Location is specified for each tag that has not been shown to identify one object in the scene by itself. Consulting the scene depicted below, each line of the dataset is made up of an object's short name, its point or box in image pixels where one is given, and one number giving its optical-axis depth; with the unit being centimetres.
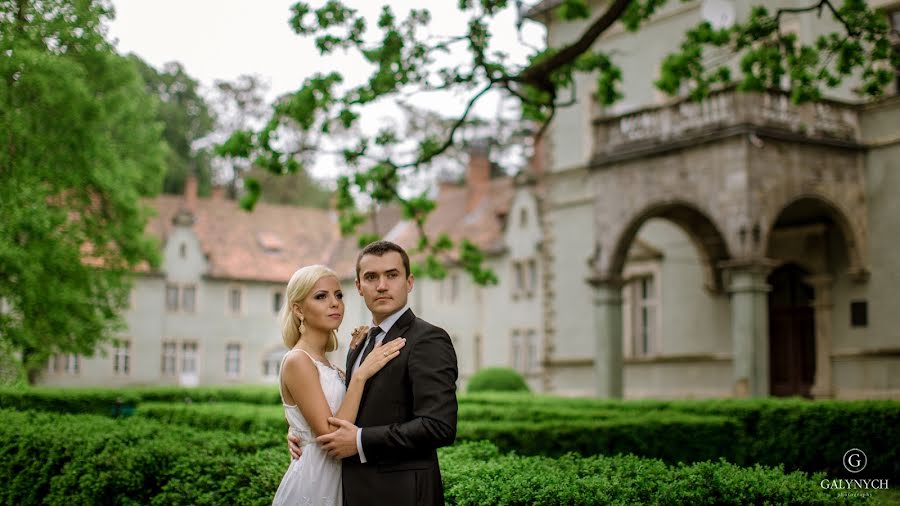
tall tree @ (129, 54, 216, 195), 5528
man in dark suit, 449
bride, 467
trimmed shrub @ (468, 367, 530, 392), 2850
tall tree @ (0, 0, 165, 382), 1354
